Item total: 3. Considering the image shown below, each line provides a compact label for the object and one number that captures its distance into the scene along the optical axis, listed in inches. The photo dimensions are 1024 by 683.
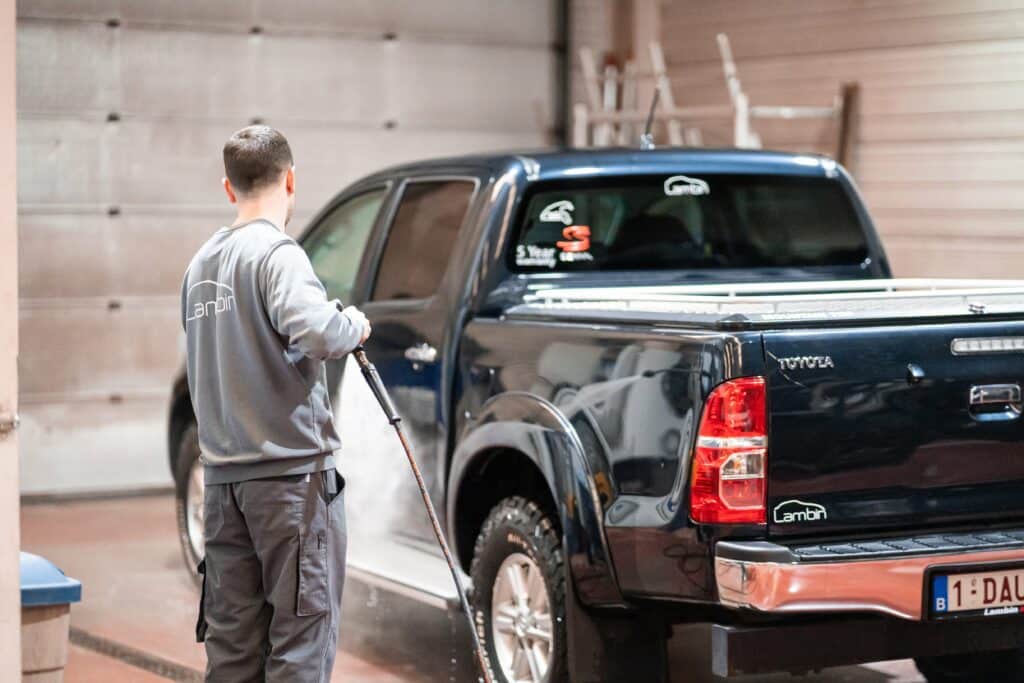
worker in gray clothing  162.9
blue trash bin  175.0
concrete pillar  163.0
